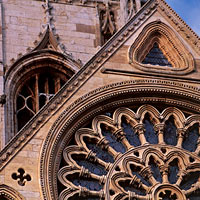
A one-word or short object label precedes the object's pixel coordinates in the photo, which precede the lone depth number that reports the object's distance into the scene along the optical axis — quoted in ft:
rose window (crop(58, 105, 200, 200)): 94.78
